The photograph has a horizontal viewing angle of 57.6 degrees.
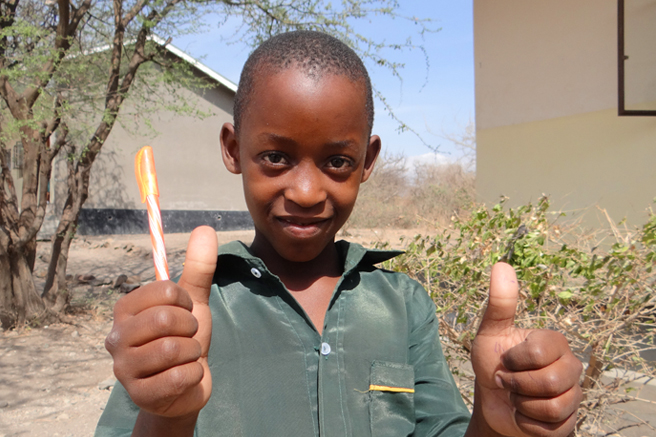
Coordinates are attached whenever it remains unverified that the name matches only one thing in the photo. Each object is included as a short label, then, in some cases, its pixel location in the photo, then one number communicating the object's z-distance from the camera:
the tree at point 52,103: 3.43
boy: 0.47
